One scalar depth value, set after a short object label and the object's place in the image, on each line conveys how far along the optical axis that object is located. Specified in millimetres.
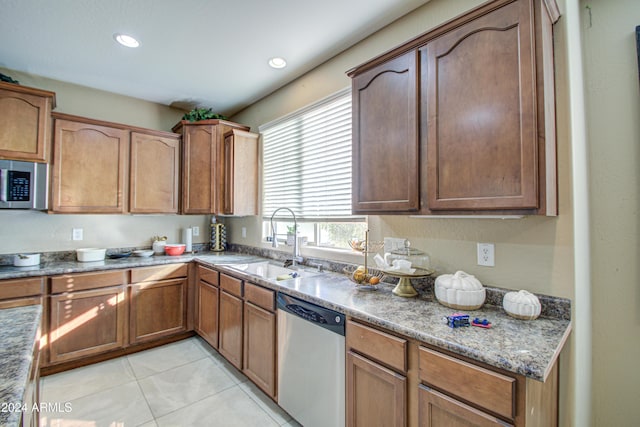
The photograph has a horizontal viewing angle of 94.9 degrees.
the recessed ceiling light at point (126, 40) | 2264
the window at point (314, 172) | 2426
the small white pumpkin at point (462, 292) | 1441
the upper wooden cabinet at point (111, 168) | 2793
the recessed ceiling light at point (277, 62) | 2607
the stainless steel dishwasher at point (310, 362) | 1564
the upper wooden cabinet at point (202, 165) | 3344
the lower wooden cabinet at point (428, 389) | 976
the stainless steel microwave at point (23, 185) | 2467
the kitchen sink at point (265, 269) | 2683
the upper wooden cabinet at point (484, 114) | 1217
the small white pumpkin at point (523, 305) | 1317
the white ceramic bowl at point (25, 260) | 2623
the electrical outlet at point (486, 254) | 1581
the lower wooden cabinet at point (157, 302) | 2855
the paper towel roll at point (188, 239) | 3652
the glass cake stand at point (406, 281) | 1678
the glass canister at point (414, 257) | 1796
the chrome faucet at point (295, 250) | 2705
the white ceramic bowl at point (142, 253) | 3281
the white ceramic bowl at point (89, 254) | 2904
